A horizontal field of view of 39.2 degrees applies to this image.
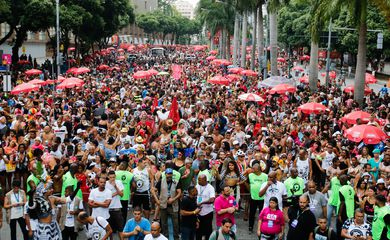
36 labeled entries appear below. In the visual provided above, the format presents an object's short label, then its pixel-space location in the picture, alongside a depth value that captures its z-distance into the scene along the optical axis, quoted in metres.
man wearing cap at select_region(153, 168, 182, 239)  9.52
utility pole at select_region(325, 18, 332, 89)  33.39
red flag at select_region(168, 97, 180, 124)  17.53
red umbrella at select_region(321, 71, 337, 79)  40.12
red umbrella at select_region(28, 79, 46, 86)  24.59
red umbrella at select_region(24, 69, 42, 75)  32.06
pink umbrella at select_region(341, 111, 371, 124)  15.83
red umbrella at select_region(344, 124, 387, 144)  13.11
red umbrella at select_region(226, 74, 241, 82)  33.71
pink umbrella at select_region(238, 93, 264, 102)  20.12
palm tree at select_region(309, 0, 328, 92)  24.39
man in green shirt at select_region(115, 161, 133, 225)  9.97
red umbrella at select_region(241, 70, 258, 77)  34.91
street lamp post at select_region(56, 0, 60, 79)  32.48
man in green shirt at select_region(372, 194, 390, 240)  8.36
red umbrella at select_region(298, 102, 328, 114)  17.14
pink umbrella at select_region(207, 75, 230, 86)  28.20
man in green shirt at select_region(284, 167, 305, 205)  9.86
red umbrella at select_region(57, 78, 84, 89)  23.64
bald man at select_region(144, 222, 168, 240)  7.27
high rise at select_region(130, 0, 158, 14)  152.12
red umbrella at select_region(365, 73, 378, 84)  27.94
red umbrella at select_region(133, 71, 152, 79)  30.80
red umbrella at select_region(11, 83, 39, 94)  20.81
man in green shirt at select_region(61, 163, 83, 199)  9.45
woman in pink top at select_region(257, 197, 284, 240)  8.21
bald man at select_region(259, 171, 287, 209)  9.56
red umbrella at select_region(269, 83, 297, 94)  22.55
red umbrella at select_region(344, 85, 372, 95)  26.45
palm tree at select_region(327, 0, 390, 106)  22.94
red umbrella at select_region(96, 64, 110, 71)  43.97
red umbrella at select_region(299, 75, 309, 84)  35.19
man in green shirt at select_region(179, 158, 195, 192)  10.12
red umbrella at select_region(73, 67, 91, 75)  31.51
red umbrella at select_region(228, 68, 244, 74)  36.83
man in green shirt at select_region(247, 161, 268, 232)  10.23
